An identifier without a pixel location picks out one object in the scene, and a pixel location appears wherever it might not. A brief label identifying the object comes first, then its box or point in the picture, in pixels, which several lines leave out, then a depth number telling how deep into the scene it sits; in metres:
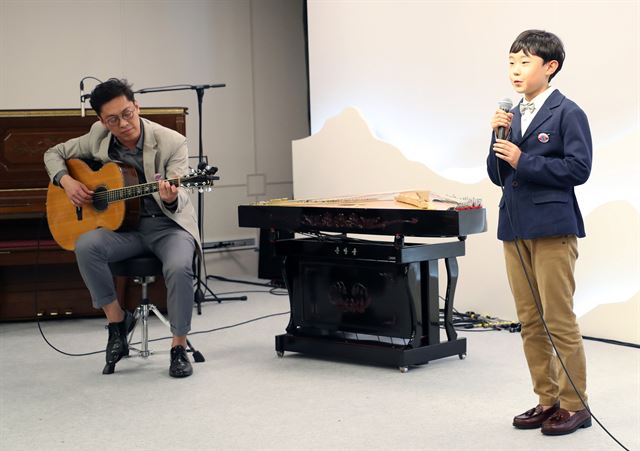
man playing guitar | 3.95
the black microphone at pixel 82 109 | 5.23
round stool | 3.99
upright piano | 5.14
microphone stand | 5.49
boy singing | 2.79
